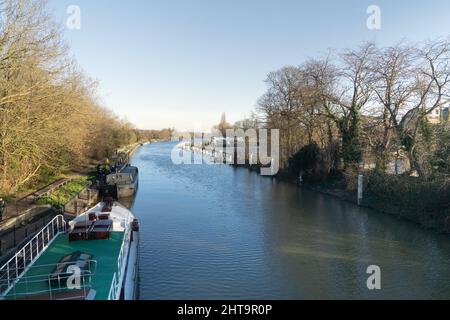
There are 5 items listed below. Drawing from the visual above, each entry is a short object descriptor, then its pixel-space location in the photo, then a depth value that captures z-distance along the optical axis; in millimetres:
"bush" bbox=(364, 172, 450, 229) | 17016
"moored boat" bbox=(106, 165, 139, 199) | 24938
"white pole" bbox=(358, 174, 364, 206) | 22688
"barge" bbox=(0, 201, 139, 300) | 7561
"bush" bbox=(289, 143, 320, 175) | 30062
